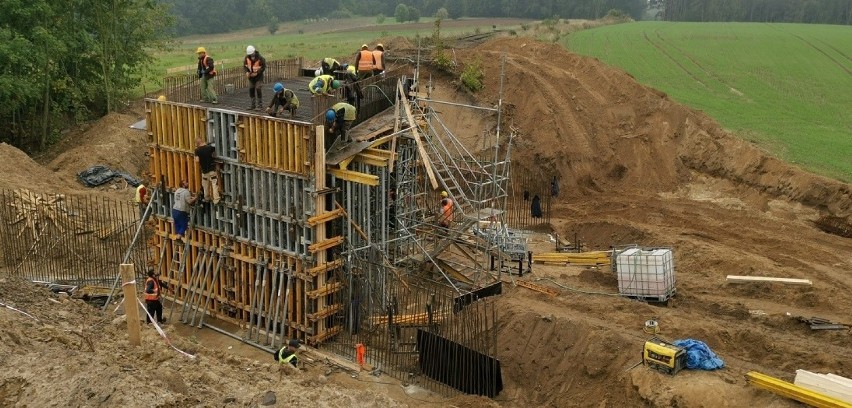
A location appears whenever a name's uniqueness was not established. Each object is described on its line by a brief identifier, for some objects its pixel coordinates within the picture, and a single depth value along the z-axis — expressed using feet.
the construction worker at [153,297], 60.64
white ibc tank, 65.62
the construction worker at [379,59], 71.41
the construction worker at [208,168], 62.95
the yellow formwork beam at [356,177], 58.18
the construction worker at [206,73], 66.13
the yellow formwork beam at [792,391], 43.27
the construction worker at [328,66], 68.77
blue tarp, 49.42
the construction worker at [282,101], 61.57
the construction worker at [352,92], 64.95
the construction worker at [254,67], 65.31
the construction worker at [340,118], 58.65
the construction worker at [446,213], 68.18
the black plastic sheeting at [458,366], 53.88
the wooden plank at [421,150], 56.95
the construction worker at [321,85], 61.21
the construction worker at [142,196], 69.77
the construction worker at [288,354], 54.91
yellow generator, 48.57
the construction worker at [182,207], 65.16
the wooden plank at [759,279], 67.62
